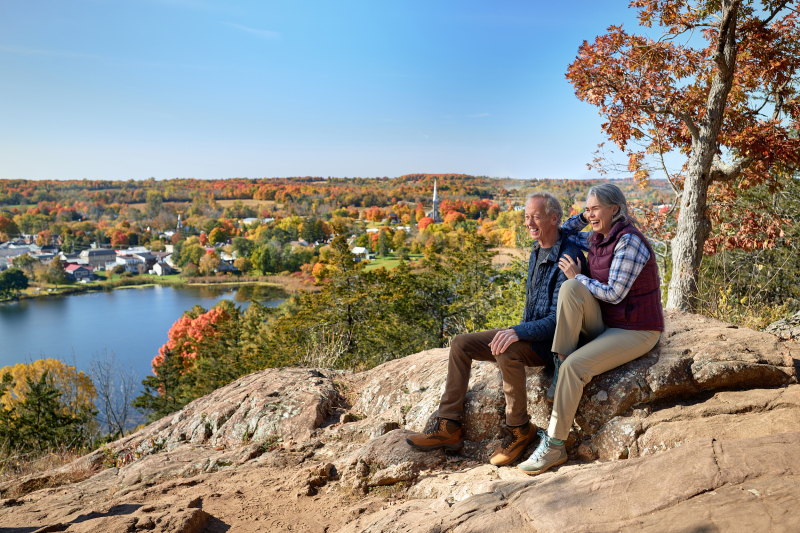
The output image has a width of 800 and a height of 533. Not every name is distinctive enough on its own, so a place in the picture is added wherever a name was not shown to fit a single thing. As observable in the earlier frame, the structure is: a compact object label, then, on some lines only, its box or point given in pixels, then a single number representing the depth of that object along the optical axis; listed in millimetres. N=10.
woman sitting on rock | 3158
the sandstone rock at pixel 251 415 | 5094
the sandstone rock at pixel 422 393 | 3803
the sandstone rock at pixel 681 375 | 3373
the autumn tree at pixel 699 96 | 6305
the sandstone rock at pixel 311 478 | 3729
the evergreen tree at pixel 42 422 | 15312
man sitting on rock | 3381
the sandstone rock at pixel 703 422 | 2869
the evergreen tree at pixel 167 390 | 22250
